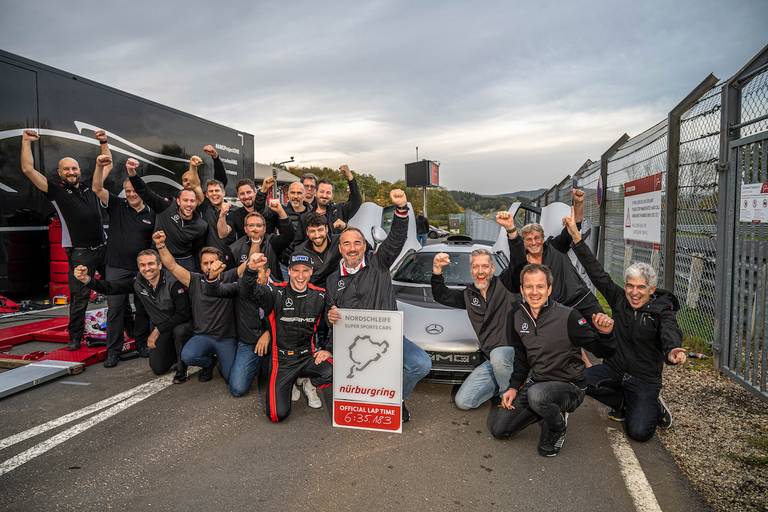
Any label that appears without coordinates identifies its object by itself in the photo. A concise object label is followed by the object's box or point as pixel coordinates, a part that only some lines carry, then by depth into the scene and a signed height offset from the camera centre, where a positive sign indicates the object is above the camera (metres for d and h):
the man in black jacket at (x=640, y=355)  3.30 -0.82
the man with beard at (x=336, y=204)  5.40 +0.42
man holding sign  3.73 -0.34
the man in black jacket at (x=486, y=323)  3.74 -0.67
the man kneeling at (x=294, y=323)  3.74 -0.68
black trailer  6.10 +1.43
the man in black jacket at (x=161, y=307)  4.50 -0.68
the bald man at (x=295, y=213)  5.16 +0.28
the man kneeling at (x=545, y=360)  3.13 -0.83
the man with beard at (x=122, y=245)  4.99 -0.09
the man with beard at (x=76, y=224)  4.90 +0.12
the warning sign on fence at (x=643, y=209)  5.79 +0.43
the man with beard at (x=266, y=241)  4.45 -0.03
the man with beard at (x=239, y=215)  5.27 +0.26
